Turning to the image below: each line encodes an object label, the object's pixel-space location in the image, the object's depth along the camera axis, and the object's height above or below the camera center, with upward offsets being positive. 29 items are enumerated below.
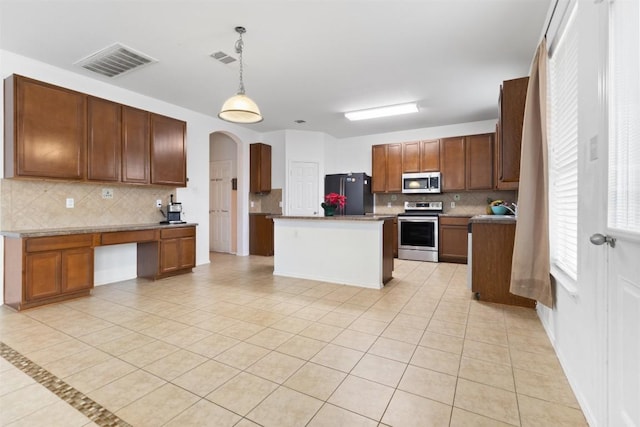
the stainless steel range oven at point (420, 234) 5.93 -0.52
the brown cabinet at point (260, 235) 6.68 -0.60
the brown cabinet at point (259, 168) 6.76 +0.90
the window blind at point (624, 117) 1.18 +0.39
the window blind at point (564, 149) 2.03 +0.46
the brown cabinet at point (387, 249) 4.08 -0.58
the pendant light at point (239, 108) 2.98 +1.04
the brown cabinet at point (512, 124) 3.05 +0.87
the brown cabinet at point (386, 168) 6.60 +0.90
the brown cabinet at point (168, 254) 4.43 -0.72
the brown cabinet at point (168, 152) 4.52 +0.88
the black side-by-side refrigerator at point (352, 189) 6.61 +0.43
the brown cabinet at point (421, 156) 6.22 +1.12
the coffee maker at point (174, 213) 4.89 -0.09
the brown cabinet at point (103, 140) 3.82 +0.89
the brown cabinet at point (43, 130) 3.23 +0.88
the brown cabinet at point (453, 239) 5.73 -0.59
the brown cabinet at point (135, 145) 4.17 +0.89
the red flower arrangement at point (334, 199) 4.36 +0.13
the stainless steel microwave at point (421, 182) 6.14 +0.55
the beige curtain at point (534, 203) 2.40 +0.05
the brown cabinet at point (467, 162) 5.75 +0.92
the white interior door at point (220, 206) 7.19 +0.04
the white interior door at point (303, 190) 6.86 +0.42
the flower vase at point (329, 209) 4.42 -0.01
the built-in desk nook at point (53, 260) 3.14 -0.59
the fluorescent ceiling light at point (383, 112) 5.12 +1.73
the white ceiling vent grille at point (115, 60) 3.36 +1.75
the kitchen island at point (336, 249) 4.00 -0.58
